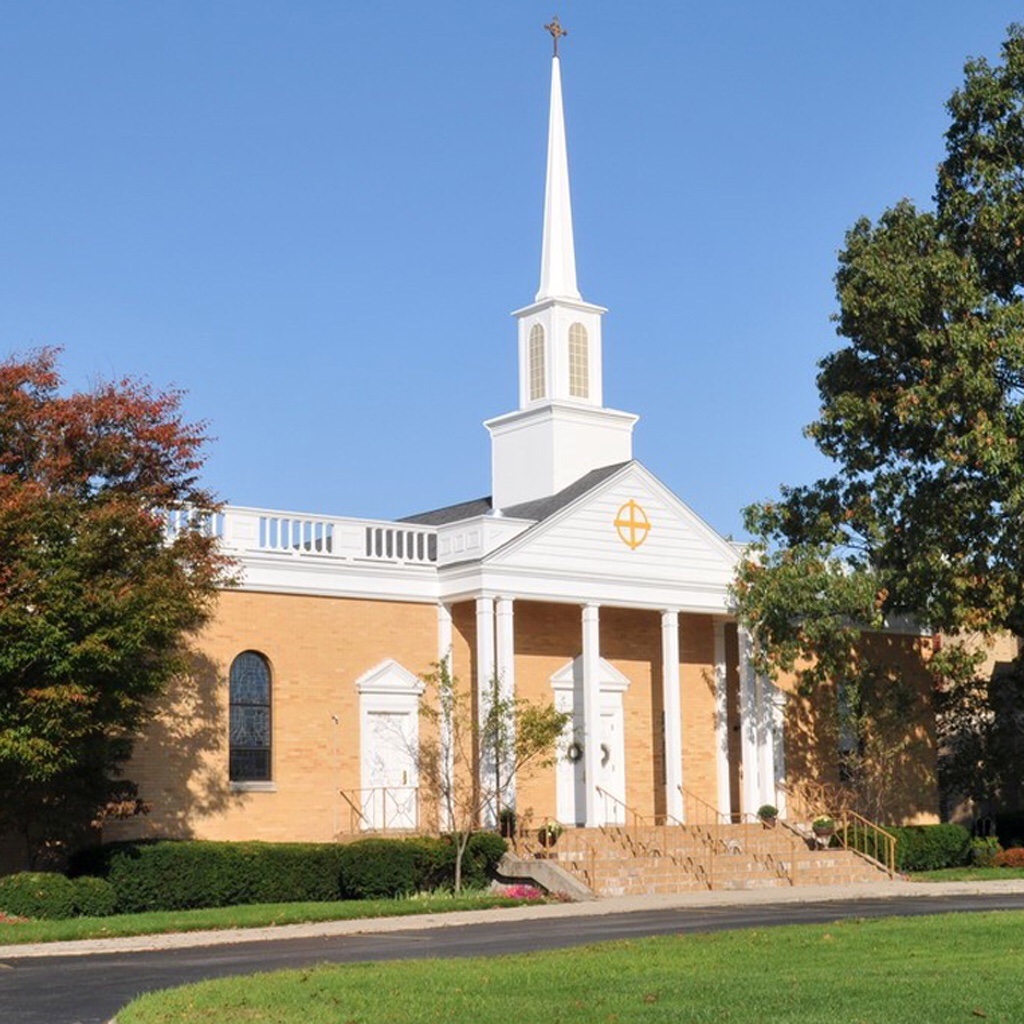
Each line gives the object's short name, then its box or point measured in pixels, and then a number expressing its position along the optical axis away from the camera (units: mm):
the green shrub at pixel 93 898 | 28047
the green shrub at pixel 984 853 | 41375
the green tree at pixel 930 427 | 36250
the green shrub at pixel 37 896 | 27266
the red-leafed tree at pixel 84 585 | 26328
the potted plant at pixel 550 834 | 35031
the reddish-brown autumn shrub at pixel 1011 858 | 40688
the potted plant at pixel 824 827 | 39312
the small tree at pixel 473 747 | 34906
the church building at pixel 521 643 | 34812
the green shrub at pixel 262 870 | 29906
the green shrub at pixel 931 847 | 39781
